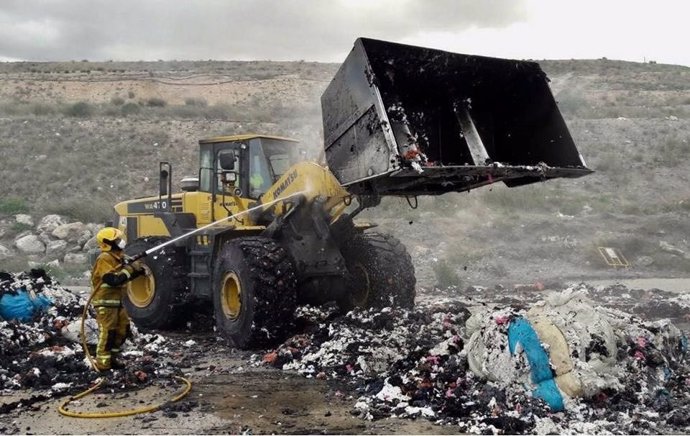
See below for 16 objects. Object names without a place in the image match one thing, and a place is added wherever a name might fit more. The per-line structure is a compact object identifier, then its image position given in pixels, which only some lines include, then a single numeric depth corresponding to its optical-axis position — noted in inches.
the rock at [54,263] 654.5
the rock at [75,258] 674.2
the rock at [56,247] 697.2
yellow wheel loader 238.7
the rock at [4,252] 681.6
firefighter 261.7
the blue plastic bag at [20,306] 315.6
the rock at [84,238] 706.8
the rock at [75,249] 696.4
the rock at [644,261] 609.3
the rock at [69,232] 720.3
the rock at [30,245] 701.3
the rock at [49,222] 741.3
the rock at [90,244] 693.3
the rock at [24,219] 756.6
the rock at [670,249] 623.0
